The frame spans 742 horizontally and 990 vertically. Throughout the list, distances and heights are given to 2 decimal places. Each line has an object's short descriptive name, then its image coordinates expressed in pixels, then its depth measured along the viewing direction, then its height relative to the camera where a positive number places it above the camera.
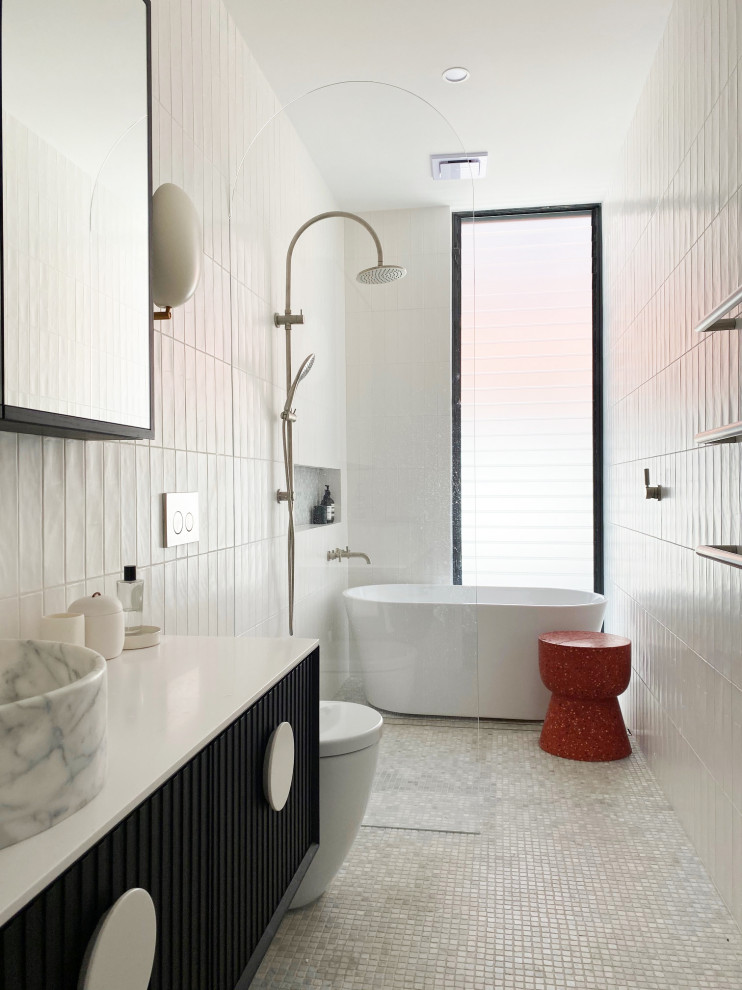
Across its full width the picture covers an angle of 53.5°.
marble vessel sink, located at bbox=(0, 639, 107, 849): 0.67 -0.24
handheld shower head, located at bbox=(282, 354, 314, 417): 2.54 +0.44
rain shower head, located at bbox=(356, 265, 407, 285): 2.46 +0.76
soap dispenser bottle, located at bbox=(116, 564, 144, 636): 1.53 -0.20
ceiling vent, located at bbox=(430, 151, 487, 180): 2.48 +1.14
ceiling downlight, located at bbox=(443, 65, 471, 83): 2.71 +1.59
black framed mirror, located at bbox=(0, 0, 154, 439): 1.13 +0.50
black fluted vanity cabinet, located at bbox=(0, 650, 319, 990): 0.67 -0.44
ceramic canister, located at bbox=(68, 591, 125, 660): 1.36 -0.22
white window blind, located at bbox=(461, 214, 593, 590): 4.15 +0.58
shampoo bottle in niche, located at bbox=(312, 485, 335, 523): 2.55 -0.03
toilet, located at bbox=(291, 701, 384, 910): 1.85 -0.75
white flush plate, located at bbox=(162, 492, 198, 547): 1.88 -0.04
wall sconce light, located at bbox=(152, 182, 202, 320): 1.69 +0.59
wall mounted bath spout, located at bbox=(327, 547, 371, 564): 2.52 -0.18
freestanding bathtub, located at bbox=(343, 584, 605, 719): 2.47 -0.50
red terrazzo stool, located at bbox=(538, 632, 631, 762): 2.98 -0.83
